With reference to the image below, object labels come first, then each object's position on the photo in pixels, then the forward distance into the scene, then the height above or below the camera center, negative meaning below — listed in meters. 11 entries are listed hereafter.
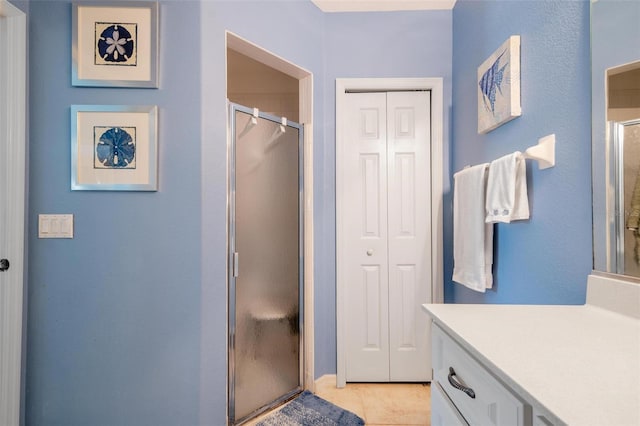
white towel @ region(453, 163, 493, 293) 1.52 -0.08
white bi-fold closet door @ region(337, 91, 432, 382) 2.20 -0.16
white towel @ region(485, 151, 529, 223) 1.26 +0.12
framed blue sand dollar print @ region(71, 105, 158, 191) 1.48 +0.33
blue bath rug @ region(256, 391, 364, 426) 1.77 -1.15
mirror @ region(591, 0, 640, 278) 0.85 +0.24
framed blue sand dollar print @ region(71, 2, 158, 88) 1.48 +0.82
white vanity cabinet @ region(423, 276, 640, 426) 0.47 -0.28
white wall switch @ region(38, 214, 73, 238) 1.47 -0.04
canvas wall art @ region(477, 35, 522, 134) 1.36 +0.62
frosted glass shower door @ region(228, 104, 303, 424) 1.76 -0.27
